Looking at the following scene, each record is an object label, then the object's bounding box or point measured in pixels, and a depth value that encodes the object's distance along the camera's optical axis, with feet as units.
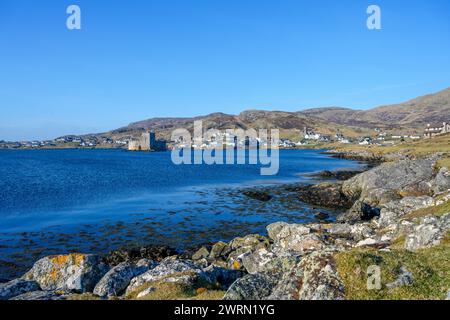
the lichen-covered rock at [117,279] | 57.21
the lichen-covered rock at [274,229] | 107.00
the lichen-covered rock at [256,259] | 68.90
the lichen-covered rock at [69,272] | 63.62
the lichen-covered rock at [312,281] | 34.40
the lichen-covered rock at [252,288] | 40.19
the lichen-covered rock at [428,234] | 53.88
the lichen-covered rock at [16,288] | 53.91
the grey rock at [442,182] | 138.94
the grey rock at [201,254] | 100.83
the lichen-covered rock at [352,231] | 87.58
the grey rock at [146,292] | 47.10
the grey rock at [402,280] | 34.88
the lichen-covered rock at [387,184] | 146.15
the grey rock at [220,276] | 55.24
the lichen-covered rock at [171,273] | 52.02
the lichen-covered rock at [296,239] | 82.17
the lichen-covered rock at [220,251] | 97.33
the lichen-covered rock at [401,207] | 101.33
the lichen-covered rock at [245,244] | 90.20
